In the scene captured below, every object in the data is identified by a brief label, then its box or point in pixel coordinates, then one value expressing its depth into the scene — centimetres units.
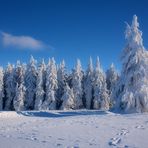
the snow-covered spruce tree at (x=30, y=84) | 4381
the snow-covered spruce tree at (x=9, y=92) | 4512
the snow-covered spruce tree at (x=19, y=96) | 4200
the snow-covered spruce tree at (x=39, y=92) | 4176
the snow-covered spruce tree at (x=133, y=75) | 2149
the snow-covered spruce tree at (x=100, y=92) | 4208
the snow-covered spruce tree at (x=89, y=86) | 4405
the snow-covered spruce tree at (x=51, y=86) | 4137
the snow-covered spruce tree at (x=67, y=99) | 4015
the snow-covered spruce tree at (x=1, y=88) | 4440
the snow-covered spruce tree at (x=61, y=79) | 4338
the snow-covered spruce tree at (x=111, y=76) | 4719
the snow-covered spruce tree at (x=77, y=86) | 4251
